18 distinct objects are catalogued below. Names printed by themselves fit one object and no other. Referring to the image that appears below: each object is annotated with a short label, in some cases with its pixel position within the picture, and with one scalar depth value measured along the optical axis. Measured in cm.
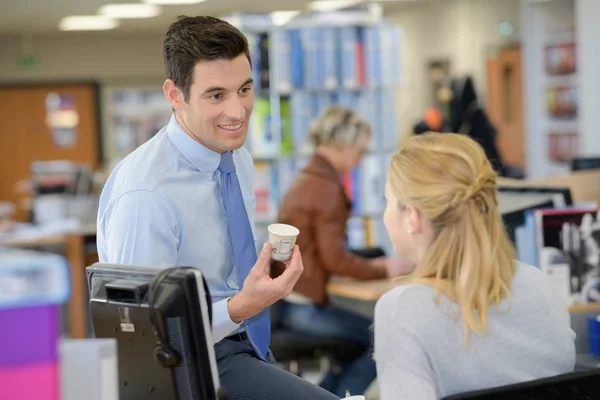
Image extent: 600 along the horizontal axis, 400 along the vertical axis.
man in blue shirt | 322
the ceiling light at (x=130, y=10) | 1755
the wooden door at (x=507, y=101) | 1850
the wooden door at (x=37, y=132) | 2313
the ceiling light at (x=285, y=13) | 1949
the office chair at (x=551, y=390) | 269
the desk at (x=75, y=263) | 1079
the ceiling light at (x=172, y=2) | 1692
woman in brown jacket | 672
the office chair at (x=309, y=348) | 681
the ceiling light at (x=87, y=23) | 1934
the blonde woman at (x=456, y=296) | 275
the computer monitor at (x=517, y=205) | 468
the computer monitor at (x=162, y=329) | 266
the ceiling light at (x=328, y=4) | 1836
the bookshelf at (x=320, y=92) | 960
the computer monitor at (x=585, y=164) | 685
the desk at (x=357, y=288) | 647
